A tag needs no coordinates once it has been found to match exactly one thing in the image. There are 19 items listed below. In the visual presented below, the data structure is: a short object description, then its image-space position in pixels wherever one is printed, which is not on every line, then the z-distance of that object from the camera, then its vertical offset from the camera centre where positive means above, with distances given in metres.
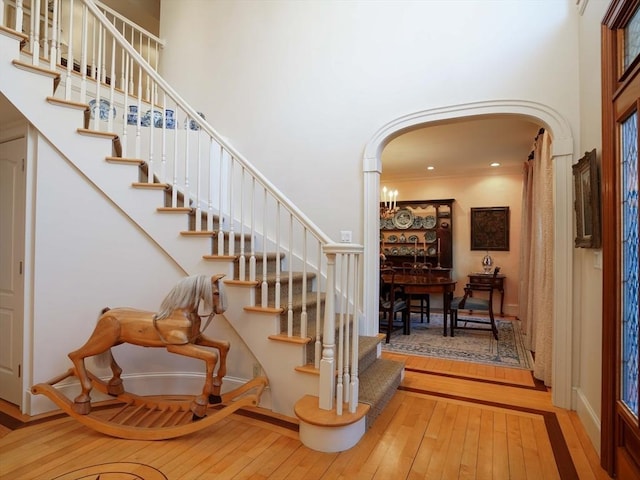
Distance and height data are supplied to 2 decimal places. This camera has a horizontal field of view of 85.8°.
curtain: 3.02 -0.11
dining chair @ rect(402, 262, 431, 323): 5.50 -0.47
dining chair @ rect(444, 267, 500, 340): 4.56 -0.83
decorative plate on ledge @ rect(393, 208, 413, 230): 7.09 +0.51
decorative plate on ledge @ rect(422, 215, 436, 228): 6.90 +0.46
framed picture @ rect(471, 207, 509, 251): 6.42 +0.31
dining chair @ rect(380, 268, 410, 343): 4.41 -0.80
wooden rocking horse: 2.17 -0.63
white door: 2.49 -0.19
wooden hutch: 6.74 +0.20
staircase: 2.11 -0.22
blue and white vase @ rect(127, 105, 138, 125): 3.55 +1.29
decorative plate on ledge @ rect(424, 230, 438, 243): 6.87 +0.16
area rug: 3.78 -1.26
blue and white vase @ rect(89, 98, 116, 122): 3.26 +1.25
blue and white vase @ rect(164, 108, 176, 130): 3.48 +1.22
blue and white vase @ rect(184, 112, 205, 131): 3.67 +1.26
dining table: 4.54 -0.57
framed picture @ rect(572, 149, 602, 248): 2.03 +0.28
